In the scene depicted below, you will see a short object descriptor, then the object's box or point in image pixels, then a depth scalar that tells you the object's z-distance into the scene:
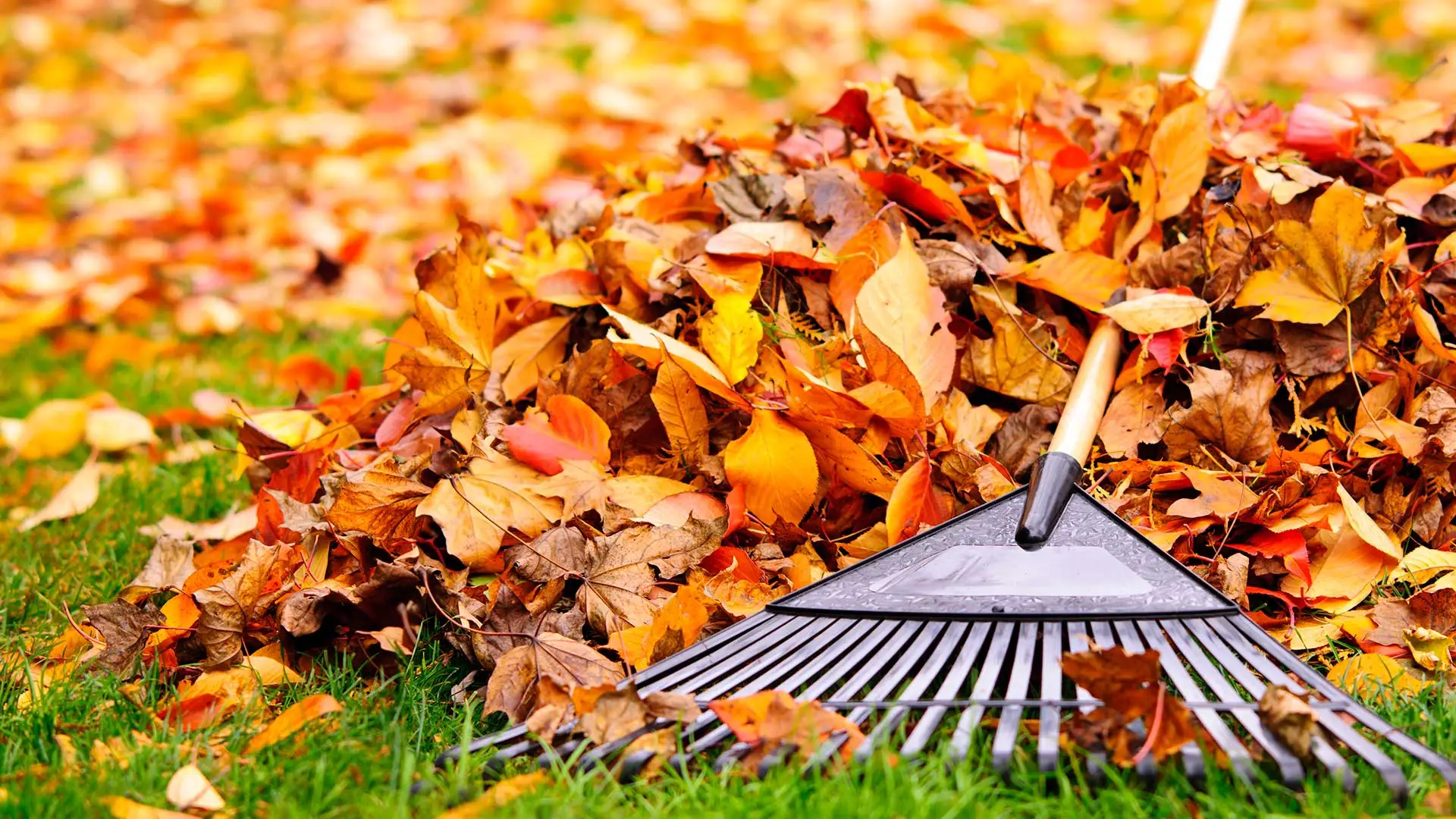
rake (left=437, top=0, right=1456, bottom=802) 1.91
